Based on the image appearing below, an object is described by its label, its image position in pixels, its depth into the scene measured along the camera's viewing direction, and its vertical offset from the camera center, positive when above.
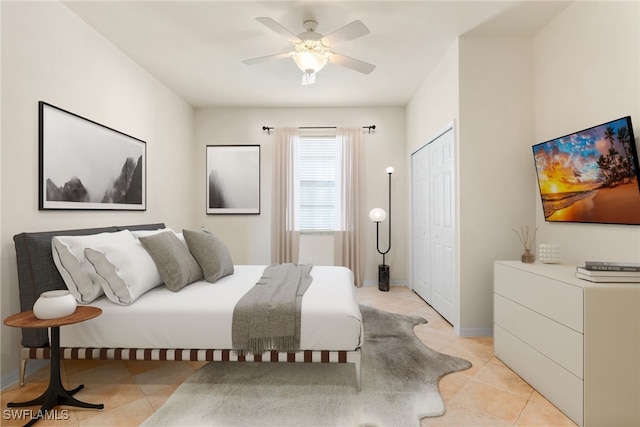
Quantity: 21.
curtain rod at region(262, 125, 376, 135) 4.92 +1.42
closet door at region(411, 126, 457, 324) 3.23 -0.13
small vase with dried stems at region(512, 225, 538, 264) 2.90 -0.21
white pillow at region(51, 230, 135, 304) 2.07 -0.37
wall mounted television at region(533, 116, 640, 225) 1.93 +0.28
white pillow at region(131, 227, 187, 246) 2.84 -0.18
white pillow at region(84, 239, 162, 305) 2.07 -0.40
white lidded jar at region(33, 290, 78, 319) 1.69 -0.51
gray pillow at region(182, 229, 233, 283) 2.66 -0.36
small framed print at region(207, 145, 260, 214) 4.96 +0.50
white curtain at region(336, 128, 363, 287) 4.83 +0.26
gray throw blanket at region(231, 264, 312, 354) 1.95 -0.72
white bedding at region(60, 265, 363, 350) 1.96 -0.73
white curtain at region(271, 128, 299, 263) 4.85 +0.15
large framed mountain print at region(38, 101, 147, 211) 2.35 +0.46
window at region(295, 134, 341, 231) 4.95 +0.53
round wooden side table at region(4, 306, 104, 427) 1.71 -0.96
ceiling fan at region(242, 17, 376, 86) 2.42 +1.44
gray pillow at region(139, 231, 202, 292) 2.36 -0.37
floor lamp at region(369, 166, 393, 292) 4.59 -0.83
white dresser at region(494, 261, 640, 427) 1.64 -0.77
